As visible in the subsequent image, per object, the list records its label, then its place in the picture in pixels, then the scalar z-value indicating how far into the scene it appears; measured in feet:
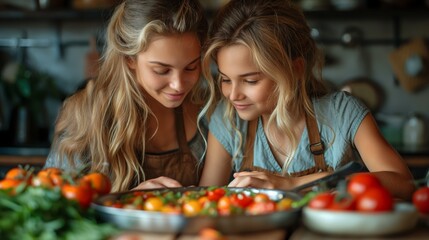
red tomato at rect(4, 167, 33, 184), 5.65
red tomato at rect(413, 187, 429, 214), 5.51
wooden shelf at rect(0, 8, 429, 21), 13.43
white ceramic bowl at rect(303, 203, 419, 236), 4.76
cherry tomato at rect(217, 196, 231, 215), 5.01
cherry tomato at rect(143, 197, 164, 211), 5.19
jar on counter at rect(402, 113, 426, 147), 13.61
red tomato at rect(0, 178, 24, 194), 5.32
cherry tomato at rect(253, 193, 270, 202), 5.38
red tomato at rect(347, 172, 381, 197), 5.01
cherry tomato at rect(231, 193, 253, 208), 5.24
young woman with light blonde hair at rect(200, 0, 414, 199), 7.47
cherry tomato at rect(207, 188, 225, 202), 5.52
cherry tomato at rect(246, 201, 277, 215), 5.04
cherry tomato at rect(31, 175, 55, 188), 5.40
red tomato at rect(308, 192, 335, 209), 4.95
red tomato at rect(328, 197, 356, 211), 4.91
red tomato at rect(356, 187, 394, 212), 4.87
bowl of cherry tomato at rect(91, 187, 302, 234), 4.79
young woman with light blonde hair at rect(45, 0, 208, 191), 7.73
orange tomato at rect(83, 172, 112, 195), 5.70
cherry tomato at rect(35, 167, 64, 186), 5.48
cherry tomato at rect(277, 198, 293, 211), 5.14
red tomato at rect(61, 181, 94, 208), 5.14
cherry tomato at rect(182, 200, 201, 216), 5.07
